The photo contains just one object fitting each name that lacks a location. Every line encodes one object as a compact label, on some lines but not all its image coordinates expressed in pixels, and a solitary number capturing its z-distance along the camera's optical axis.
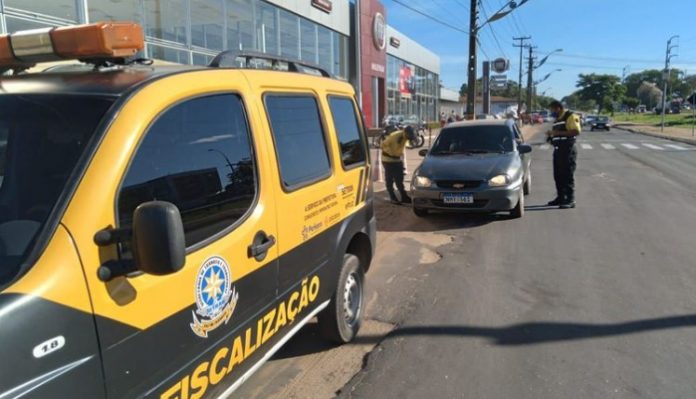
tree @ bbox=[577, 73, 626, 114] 128.38
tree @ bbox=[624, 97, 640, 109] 137.75
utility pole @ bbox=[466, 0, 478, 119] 19.70
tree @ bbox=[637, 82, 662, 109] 137.00
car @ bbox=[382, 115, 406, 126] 28.08
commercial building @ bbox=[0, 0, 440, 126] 11.89
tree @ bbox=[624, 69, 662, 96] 160.00
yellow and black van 1.67
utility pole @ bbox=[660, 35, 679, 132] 44.08
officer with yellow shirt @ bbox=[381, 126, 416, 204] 9.76
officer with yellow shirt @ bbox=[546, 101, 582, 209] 9.41
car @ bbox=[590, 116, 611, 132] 47.97
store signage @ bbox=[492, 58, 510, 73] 32.50
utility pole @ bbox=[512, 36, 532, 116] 71.20
